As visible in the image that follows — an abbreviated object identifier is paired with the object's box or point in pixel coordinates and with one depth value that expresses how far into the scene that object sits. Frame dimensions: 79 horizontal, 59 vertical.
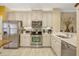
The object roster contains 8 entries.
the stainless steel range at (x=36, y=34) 3.18
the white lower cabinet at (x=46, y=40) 3.14
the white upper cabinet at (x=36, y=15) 3.42
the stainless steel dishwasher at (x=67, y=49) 1.15
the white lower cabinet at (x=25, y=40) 3.13
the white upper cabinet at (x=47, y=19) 3.47
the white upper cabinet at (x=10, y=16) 3.45
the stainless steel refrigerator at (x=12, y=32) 2.93
